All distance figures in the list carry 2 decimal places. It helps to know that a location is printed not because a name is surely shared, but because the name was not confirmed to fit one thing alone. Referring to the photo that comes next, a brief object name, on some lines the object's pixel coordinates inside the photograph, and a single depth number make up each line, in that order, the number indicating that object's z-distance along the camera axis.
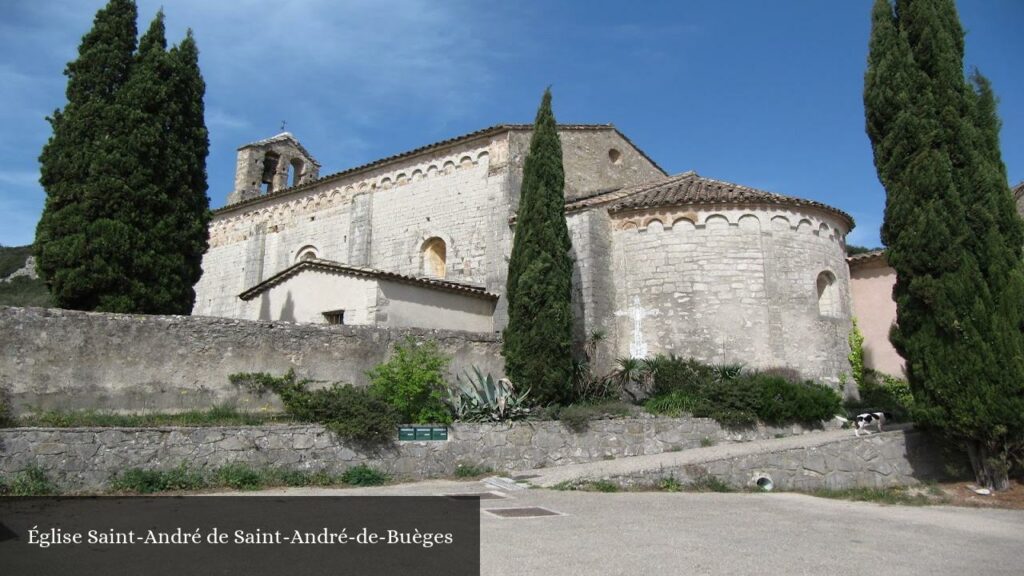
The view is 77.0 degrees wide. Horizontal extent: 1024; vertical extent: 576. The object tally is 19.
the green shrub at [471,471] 11.56
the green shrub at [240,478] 9.98
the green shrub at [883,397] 16.56
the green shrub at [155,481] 9.43
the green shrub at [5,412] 9.80
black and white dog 13.79
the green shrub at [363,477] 10.70
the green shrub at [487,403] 12.62
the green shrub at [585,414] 12.68
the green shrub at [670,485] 10.71
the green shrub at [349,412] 10.96
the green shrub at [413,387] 12.21
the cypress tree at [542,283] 13.84
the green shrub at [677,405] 13.76
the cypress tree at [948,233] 10.71
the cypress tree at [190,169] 14.90
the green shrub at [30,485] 8.77
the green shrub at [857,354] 17.38
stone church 16.19
